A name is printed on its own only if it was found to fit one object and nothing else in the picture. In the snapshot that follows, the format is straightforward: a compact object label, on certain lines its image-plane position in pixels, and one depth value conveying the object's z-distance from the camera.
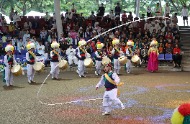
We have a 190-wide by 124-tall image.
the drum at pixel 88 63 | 18.48
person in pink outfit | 20.88
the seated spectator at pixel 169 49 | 22.64
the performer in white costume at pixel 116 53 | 19.07
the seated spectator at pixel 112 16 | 27.90
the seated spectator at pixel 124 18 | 27.43
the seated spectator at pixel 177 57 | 21.81
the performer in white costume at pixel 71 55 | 22.02
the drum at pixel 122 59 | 19.00
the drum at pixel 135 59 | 19.88
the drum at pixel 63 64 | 17.62
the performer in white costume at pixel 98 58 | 19.30
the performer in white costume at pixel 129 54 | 19.96
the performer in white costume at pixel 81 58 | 18.80
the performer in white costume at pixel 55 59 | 18.02
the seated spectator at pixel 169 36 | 23.70
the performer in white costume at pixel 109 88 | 10.33
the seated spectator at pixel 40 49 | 22.33
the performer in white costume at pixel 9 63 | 15.90
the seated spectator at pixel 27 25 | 25.35
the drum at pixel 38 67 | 16.89
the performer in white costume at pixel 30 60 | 16.86
